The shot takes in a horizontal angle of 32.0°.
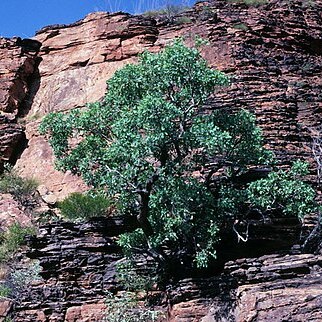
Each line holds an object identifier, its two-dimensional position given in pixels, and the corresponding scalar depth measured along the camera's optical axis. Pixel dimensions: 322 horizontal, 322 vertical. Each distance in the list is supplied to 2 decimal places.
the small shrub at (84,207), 17.23
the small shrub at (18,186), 20.69
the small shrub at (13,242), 17.67
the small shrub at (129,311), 12.12
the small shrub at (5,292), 14.60
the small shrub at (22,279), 14.48
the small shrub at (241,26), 21.19
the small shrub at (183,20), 23.10
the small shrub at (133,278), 12.91
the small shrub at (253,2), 22.87
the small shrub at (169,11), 24.20
